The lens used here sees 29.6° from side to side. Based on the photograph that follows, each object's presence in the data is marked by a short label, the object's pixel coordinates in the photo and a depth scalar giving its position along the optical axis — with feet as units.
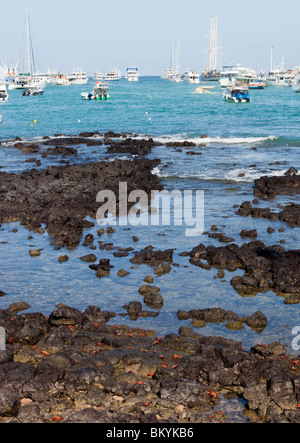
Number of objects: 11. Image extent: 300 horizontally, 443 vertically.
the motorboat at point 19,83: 518.29
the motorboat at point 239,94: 332.80
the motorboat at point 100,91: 353.31
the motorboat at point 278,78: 607.37
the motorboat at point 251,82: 419.02
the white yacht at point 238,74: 500.53
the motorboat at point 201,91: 486.02
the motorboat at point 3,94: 362.86
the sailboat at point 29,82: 461.08
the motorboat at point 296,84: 463.95
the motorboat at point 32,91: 457.31
